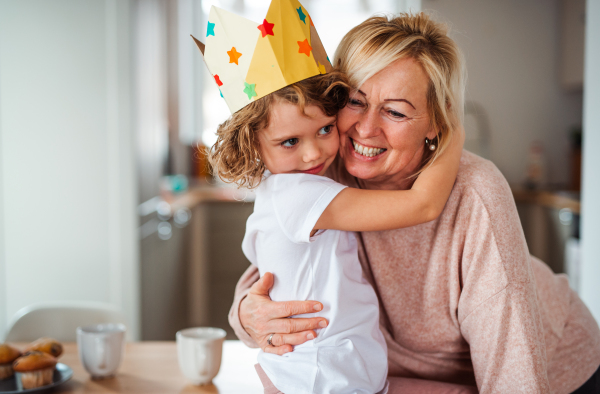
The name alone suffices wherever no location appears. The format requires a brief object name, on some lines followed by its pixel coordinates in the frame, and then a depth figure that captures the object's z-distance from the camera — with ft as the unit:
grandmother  3.07
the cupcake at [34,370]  3.25
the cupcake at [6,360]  3.42
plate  3.20
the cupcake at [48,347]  3.56
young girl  2.96
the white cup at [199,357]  3.29
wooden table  3.30
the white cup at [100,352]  3.38
